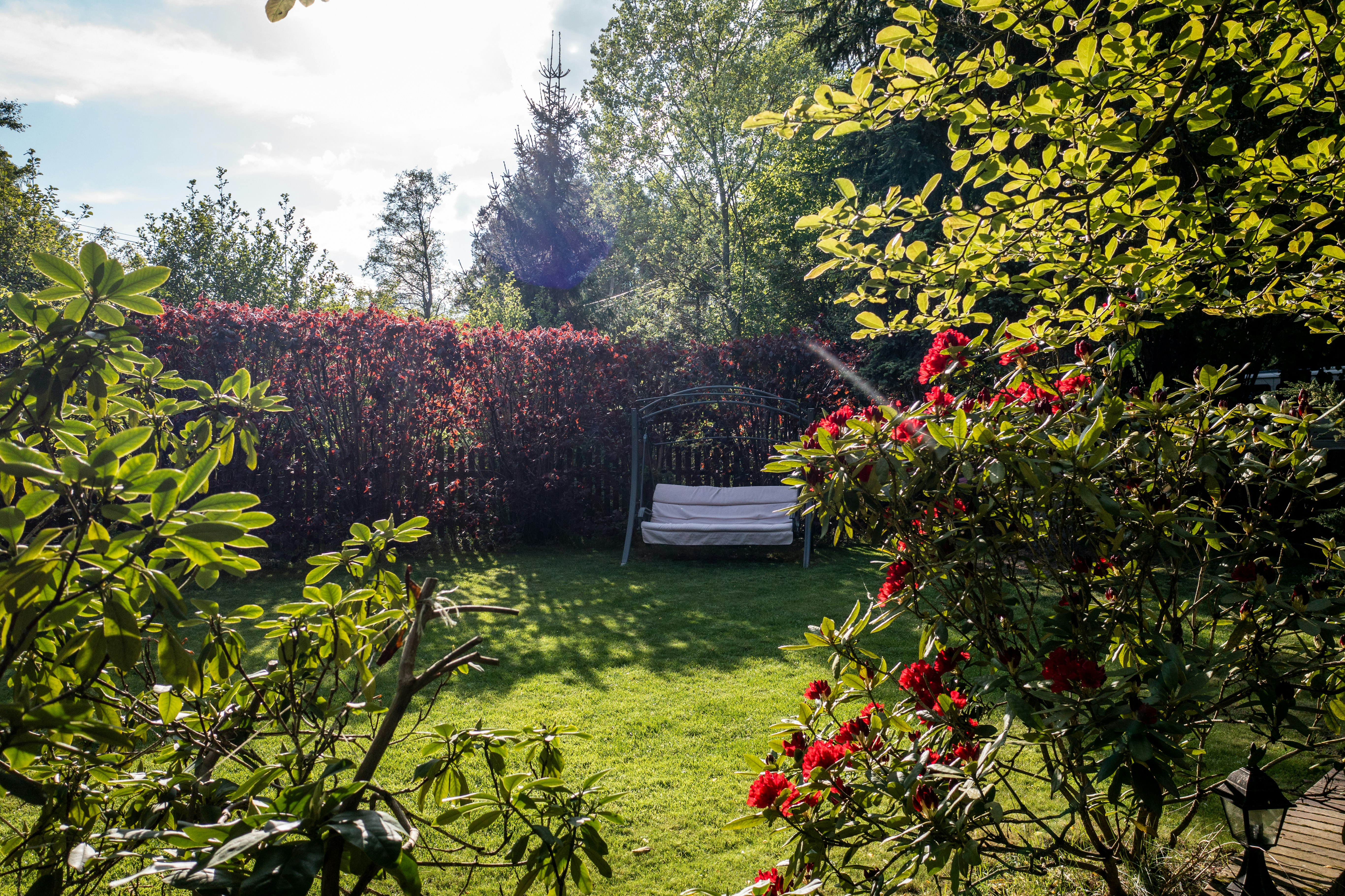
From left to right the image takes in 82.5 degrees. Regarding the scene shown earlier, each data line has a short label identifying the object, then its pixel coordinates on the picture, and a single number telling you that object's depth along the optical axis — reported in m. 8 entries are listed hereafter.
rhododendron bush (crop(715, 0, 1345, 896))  1.50
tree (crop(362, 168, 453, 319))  35.41
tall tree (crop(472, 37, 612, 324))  26.73
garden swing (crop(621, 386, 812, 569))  7.35
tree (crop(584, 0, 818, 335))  21.39
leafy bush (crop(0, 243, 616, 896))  0.78
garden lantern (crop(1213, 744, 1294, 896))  1.57
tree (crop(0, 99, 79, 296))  16.38
